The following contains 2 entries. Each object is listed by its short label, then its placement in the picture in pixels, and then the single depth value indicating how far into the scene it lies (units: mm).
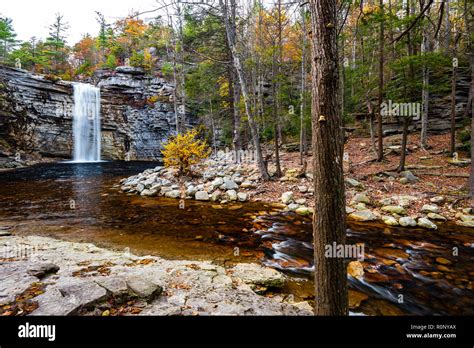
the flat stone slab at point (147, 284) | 2537
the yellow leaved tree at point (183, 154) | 11875
